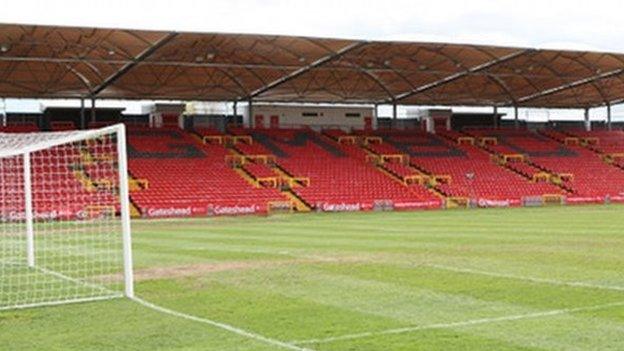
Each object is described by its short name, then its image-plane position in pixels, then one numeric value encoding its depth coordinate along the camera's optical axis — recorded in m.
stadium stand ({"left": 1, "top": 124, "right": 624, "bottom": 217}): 43.94
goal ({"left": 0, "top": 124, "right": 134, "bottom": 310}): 12.47
